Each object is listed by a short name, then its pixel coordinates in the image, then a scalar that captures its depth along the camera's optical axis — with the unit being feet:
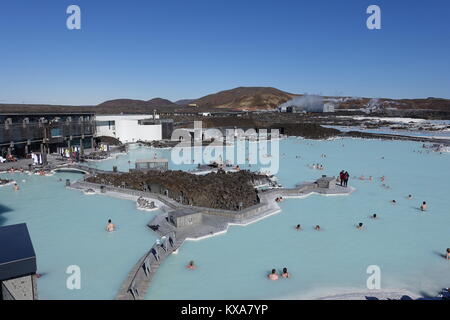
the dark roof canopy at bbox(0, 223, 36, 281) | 17.20
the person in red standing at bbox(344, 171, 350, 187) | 72.85
